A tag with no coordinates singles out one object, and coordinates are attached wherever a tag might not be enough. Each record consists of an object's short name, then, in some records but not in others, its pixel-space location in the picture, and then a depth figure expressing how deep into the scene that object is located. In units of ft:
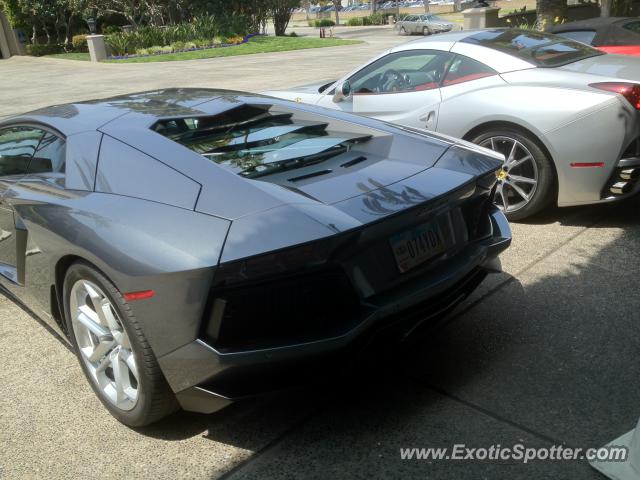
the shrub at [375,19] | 188.47
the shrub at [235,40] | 102.50
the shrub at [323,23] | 182.76
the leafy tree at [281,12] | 119.44
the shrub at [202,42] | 97.96
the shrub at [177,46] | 95.61
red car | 27.50
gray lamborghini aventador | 7.57
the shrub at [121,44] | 95.20
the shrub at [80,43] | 111.55
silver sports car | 15.02
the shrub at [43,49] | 111.14
